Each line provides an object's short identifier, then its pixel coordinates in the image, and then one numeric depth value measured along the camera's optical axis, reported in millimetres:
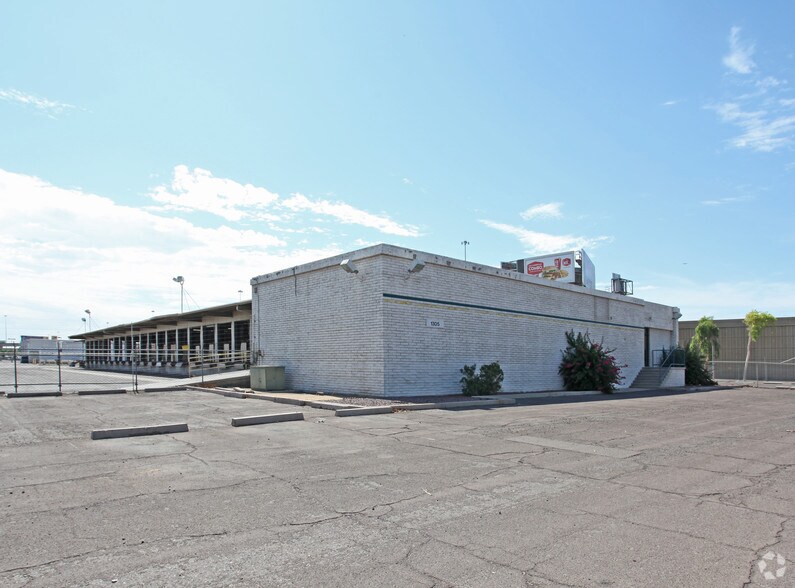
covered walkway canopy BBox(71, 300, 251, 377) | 35281
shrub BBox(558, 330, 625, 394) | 27109
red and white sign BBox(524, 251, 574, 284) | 37188
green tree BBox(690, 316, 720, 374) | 45884
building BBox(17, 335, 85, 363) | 85638
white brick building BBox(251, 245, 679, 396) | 19719
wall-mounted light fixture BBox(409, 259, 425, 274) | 19875
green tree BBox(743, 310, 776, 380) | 43656
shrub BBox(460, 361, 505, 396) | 20703
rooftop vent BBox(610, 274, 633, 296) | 36844
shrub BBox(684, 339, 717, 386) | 36438
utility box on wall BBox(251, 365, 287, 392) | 22438
